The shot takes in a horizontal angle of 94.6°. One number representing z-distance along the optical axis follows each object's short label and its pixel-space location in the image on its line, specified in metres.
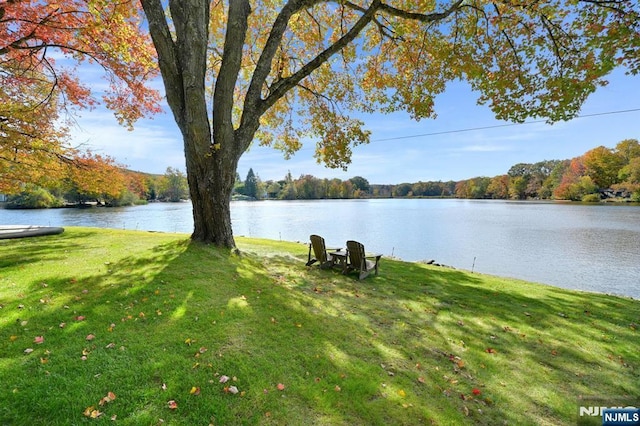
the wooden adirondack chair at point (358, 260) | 8.41
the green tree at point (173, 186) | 105.25
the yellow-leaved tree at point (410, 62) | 7.13
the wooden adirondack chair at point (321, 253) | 9.10
